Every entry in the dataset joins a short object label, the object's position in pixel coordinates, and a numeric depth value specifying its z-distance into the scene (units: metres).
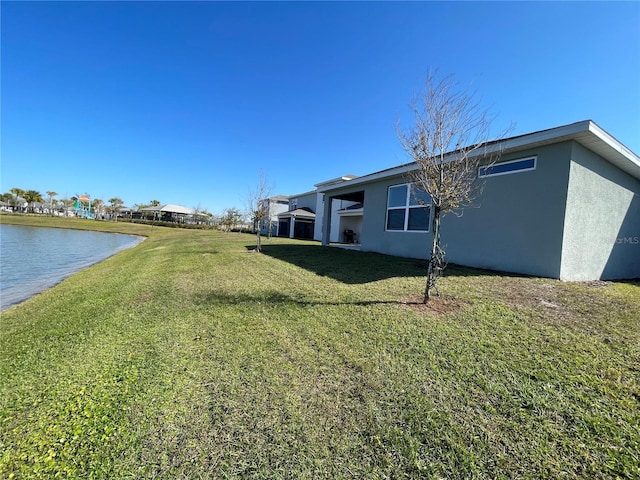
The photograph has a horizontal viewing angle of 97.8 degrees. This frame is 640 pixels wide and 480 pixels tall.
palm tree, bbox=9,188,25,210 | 68.75
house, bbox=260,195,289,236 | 36.62
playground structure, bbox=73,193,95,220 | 76.62
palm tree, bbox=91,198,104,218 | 68.25
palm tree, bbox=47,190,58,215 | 71.99
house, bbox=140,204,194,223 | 56.81
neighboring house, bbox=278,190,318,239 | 31.69
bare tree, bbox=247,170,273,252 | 14.52
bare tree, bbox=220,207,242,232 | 40.50
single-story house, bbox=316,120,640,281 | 6.54
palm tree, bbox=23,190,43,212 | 68.00
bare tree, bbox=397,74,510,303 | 4.85
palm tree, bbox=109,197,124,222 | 67.00
